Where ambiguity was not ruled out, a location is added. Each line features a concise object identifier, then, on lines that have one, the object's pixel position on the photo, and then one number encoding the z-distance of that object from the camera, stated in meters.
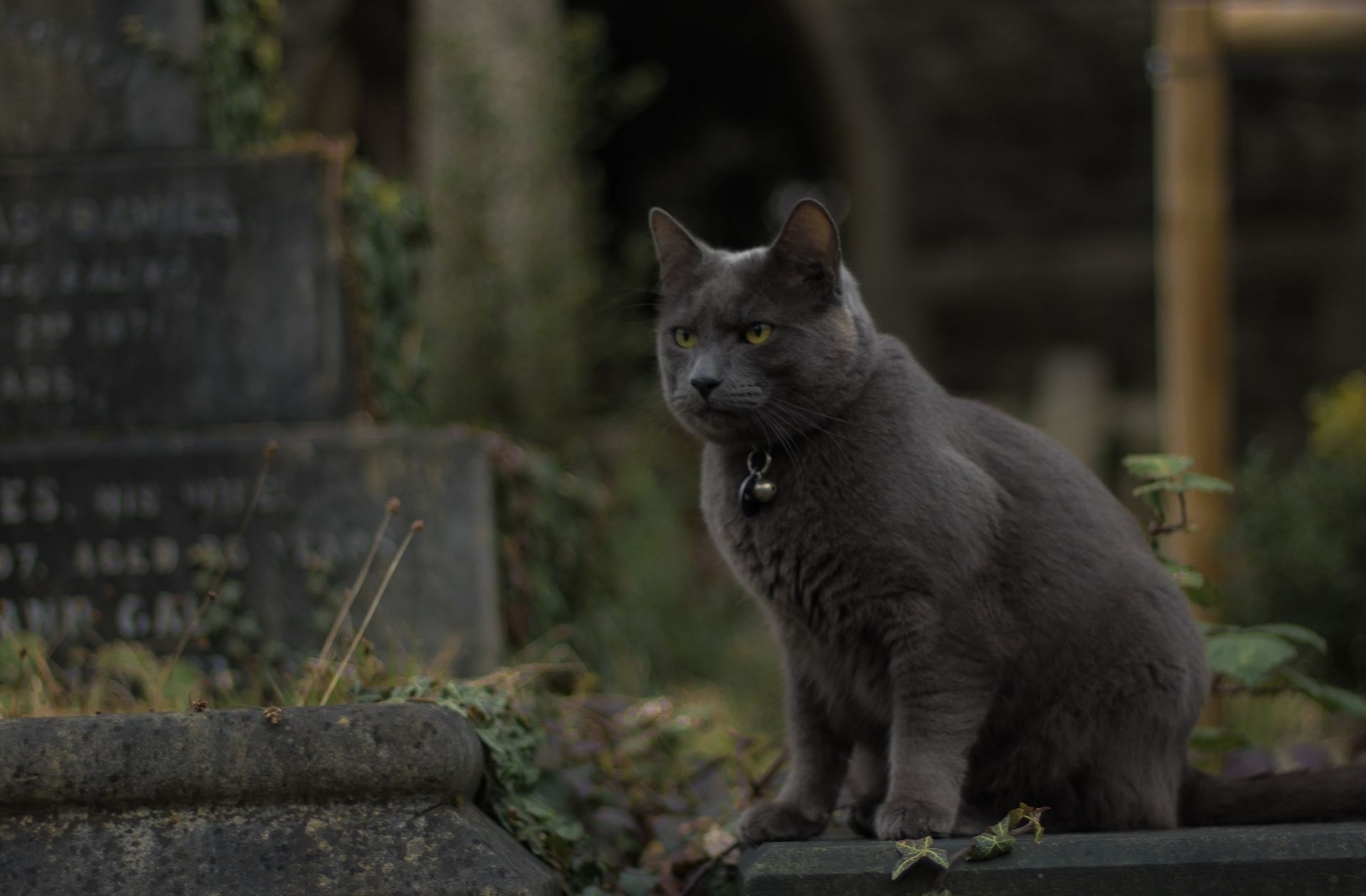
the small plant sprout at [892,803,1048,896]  1.73
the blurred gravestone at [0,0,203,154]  3.40
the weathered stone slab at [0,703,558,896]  1.78
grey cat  1.98
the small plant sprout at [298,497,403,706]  2.18
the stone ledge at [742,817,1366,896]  1.75
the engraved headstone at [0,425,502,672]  3.13
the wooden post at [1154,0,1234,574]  4.09
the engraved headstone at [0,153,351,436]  3.33
